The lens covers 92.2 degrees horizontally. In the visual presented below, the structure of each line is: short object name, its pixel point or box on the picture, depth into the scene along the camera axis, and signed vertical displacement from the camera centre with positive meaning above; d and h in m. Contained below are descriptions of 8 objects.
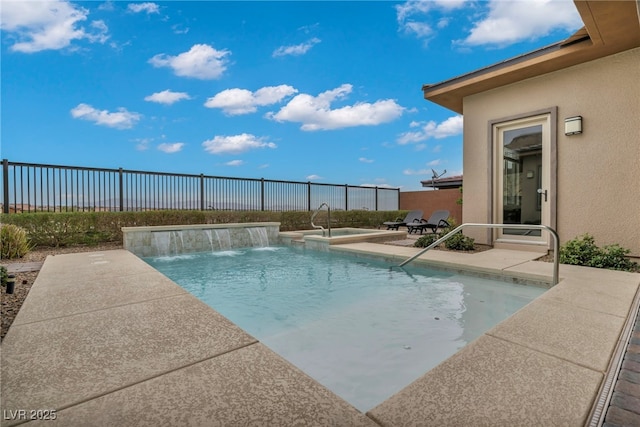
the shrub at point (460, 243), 5.64 -0.64
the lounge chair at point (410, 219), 10.06 -0.35
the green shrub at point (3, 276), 2.60 -0.55
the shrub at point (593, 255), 4.00 -0.66
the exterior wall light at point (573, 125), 4.97 +1.34
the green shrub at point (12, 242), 4.93 -0.49
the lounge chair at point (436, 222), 8.34 -0.38
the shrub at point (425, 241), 6.04 -0.64
